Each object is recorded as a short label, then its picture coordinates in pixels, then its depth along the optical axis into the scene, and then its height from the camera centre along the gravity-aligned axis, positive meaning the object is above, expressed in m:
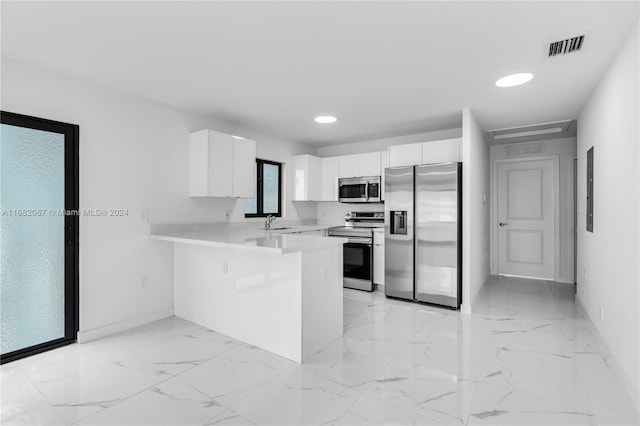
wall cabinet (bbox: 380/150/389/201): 4.76 +0.68
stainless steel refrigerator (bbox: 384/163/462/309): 3.77 -0.26
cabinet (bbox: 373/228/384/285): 4.58 -0.63
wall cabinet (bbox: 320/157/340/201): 5.25 +0.55
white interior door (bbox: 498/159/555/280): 5.27 -0.11
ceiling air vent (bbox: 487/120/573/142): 4.30 +1.14
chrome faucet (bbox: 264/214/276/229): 4.27 -0.14
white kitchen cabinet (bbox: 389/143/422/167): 4.21 +0.75
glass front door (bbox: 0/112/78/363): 2.51 -0.19
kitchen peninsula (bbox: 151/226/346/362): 2.48 -0.66
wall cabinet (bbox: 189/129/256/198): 3.60 +0.53
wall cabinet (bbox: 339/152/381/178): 4.85 +0.71
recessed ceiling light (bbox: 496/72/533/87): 2.71 +1.12
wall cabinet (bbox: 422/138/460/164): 3.97 +0.75
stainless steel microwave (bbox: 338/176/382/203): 4.82 +0.33
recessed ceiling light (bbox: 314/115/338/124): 3.98 +1.14
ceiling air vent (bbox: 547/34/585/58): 2.16 +1.13
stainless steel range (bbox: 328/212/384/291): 4.64 -0.58
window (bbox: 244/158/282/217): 4.70 +0.30
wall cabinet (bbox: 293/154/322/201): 5.12 +0.53
